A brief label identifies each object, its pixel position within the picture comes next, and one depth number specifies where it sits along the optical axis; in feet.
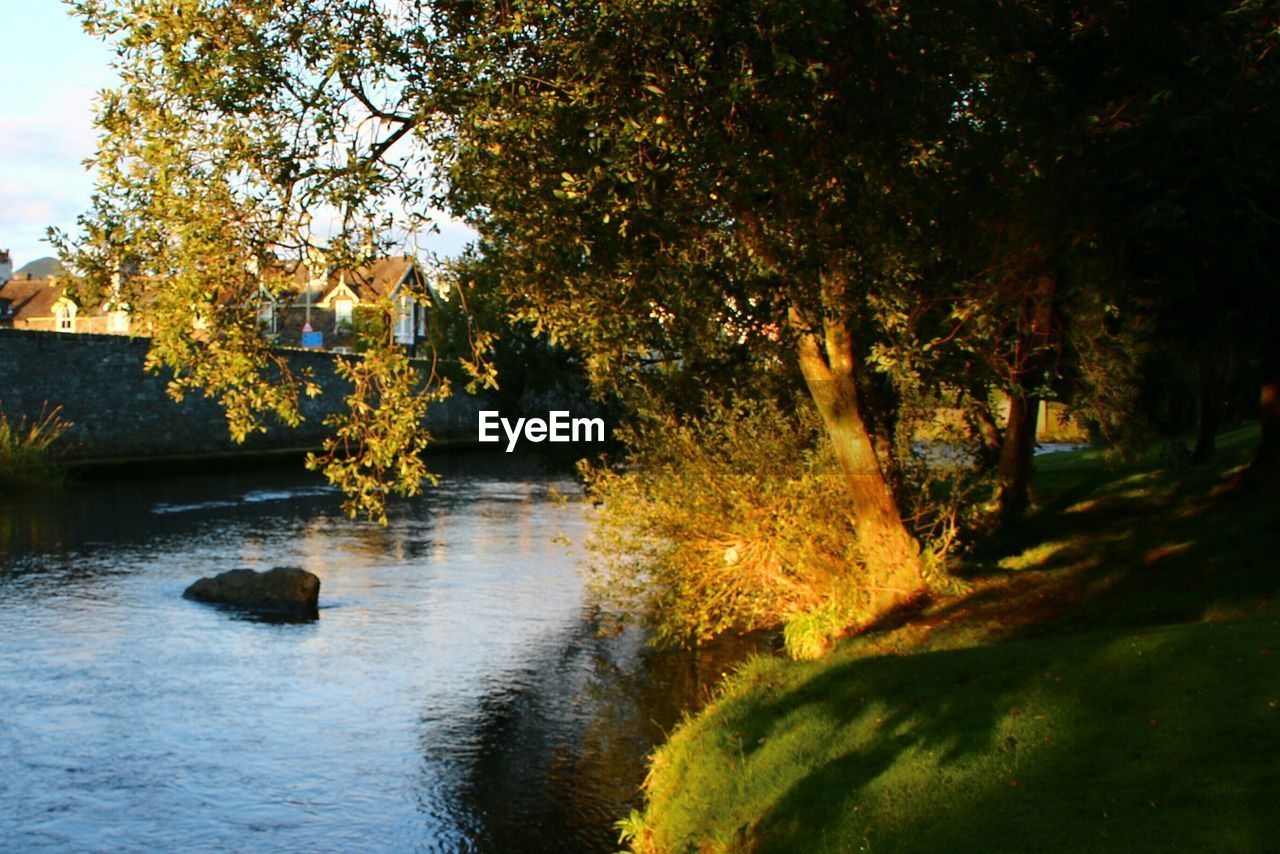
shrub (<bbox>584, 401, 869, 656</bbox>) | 59.72
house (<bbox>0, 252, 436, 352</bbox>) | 340.74
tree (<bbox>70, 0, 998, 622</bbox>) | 43.32
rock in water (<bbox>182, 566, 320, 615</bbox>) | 82.12
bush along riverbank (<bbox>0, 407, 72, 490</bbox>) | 134.31
